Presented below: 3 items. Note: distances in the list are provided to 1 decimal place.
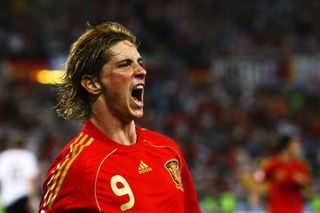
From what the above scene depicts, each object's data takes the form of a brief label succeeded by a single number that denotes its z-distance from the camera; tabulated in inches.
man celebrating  246.8
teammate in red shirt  742.5
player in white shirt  776.3
